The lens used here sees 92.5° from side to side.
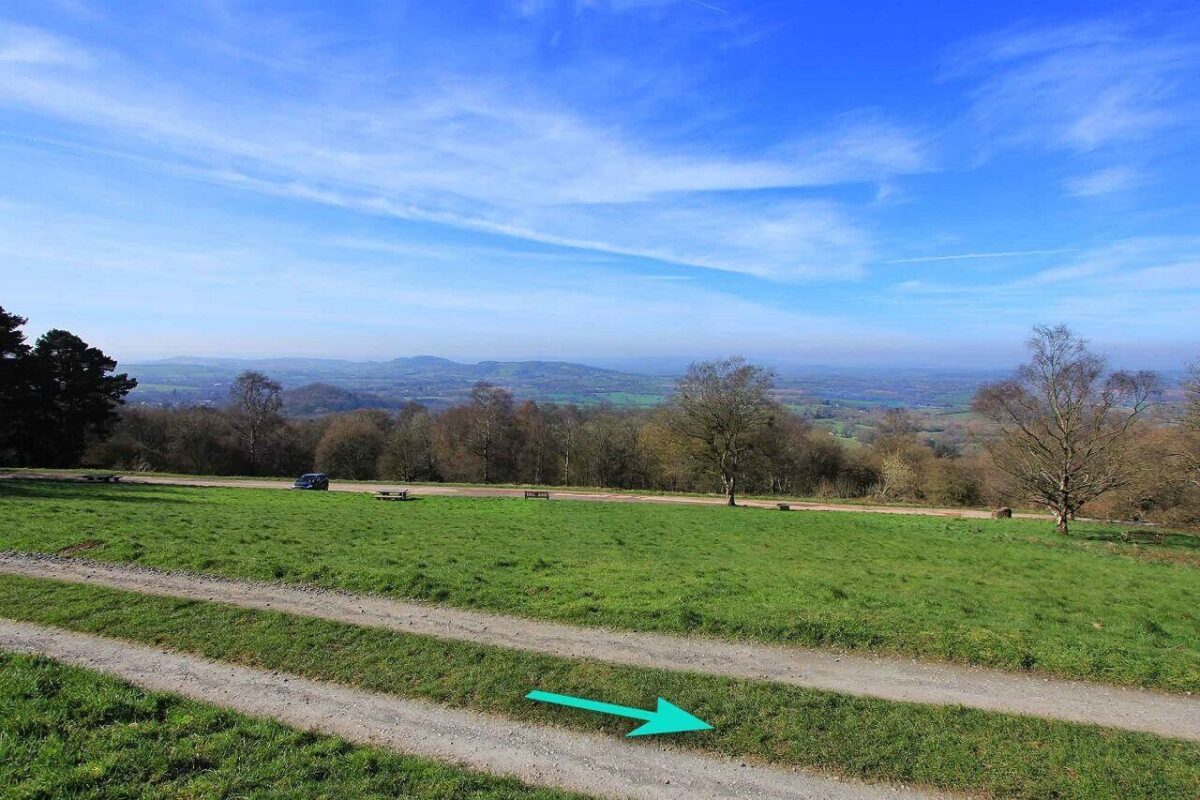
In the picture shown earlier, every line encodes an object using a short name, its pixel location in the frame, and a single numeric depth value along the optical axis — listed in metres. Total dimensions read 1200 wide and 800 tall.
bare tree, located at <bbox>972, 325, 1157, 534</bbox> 25.42
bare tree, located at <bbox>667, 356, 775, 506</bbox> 36.97
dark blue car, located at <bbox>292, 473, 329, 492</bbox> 37.47
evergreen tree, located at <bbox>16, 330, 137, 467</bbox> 43.75
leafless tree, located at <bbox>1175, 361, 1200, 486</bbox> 28.12
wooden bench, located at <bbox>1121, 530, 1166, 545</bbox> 25.14
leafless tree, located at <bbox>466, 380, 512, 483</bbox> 57.19
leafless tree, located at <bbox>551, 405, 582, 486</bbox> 59.66
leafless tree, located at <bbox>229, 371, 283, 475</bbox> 55.34
